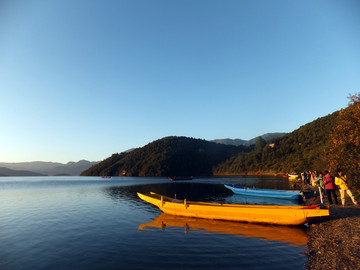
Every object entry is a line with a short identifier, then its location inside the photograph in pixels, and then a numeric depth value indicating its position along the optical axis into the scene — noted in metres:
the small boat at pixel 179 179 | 108.64
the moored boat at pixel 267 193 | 30.80
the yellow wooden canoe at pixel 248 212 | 14.66
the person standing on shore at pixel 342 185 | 16.95
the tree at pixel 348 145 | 14.89
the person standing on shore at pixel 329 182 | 18.81
